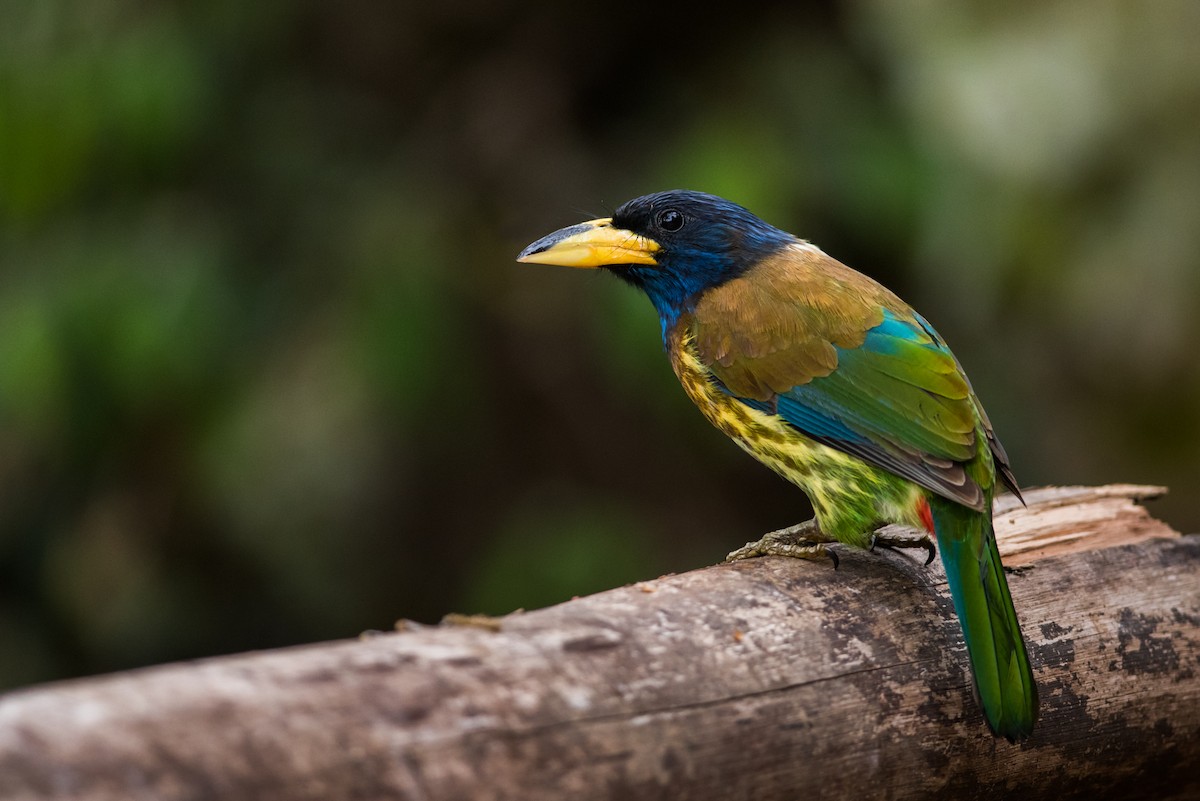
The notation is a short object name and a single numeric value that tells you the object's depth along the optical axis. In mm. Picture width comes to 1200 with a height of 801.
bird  4919
